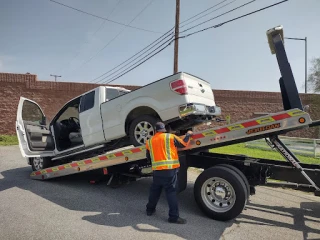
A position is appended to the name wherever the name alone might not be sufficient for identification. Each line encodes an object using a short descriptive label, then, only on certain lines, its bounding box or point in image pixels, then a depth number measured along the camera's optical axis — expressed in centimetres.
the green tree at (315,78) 2795
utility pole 1540
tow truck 421
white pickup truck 514
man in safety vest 433
